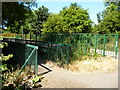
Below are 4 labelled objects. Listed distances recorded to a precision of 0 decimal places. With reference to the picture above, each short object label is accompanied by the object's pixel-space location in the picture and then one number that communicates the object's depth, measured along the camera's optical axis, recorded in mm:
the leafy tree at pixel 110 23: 13731
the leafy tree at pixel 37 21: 28828
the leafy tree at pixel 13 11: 5574
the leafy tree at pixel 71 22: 14211
